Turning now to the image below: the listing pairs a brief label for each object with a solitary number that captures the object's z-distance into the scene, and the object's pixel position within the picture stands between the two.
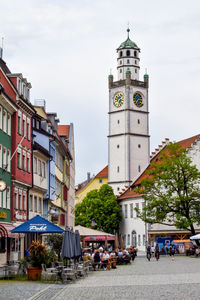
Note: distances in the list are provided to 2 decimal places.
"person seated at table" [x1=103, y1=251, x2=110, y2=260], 39.88
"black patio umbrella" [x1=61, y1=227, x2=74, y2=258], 27.64
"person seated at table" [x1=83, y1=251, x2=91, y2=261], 37.94
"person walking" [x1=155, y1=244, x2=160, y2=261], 58.02
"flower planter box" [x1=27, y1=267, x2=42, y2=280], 26.52
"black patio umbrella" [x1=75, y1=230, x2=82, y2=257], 31.52
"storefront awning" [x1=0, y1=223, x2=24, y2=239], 32.84
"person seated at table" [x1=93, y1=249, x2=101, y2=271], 38.48
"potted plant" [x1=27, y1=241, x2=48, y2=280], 26.17
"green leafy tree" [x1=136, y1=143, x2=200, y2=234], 67.94
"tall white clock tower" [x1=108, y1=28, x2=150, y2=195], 110.19
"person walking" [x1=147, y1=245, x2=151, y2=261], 58.28
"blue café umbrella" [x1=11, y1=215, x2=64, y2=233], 28.23
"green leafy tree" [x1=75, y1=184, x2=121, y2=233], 100.06
